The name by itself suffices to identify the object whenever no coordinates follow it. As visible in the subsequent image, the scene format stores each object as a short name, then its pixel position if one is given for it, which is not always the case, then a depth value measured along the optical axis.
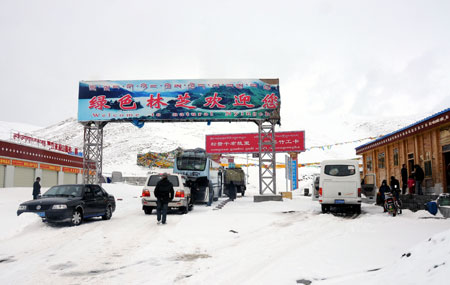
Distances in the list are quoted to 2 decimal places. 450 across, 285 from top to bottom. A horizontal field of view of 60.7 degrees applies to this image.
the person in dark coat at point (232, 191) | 26.61
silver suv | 16.27
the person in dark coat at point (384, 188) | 16.80
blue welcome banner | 25.05
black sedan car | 12.06
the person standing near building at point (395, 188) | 15.86
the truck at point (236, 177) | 33.55
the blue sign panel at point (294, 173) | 42.16
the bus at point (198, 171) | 22.08
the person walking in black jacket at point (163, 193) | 13.29
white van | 16.75
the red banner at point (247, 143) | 41.47
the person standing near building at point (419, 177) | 17.33
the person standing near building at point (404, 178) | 19.11
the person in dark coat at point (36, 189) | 21.09
